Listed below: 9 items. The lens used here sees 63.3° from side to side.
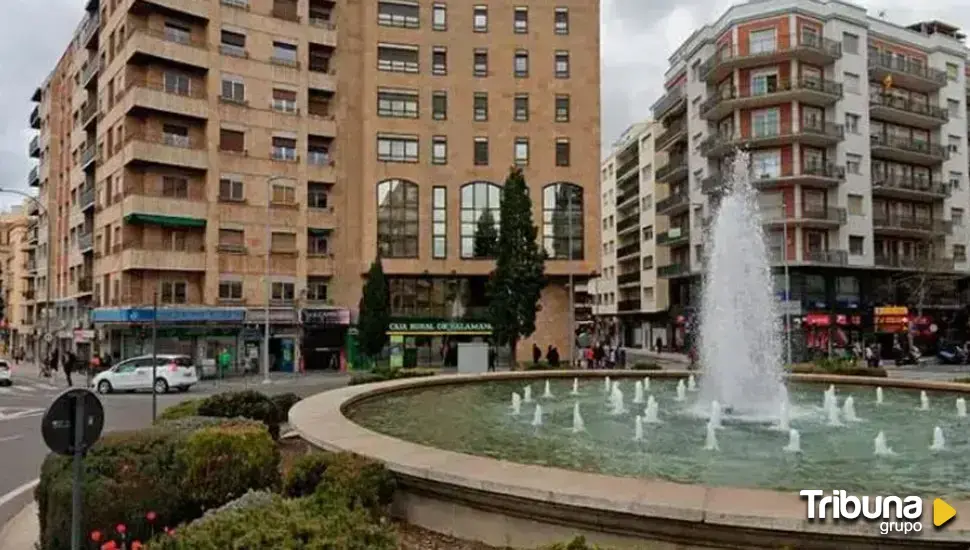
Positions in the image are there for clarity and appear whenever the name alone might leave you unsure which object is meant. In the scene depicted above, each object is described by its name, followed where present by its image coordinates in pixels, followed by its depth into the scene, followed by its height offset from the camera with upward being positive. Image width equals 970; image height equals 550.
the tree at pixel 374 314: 47.19 -0.36
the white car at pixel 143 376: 33.84 -2.89
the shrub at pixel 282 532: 4.80 -1.41
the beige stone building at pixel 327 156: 46.41 +9.87
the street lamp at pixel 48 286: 44.56 +1.46
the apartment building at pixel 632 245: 79.81 +7.13
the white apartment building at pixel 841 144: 55.84 +11.94
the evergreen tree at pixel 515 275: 40.88 +1.67
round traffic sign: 5.92 -0.84
